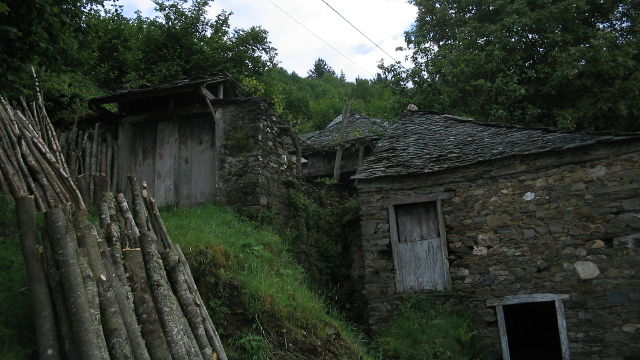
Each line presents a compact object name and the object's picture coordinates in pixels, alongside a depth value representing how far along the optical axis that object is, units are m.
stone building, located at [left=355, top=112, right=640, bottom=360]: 8.29
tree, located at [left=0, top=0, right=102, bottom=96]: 5.84
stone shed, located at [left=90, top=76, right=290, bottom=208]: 10.27
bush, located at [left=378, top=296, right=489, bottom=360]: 8.35
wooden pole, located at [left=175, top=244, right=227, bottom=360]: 5.14
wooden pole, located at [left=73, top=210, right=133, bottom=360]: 4.06
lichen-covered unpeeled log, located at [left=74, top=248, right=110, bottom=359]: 3.91
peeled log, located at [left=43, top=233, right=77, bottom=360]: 3.97
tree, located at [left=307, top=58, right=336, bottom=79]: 63.69
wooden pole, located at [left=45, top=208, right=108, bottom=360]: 3.84
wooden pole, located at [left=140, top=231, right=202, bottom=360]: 4.55
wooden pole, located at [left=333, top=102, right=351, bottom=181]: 14.24
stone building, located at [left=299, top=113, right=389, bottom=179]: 15.70
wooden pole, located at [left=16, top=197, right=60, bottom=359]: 3.95
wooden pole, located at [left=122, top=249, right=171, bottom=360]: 4.37
